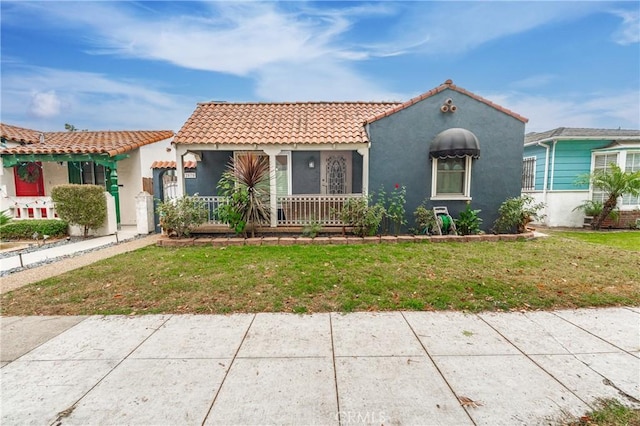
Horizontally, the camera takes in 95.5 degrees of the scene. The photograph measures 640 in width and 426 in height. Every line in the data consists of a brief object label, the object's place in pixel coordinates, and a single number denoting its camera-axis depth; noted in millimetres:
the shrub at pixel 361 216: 8344
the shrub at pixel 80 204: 9281
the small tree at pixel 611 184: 10852
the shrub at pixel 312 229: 8555
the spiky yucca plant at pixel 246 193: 8211
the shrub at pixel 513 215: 8830
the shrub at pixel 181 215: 8281
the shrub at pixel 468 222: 8734
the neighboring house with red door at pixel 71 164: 10391
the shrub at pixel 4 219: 8558
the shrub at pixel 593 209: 11688
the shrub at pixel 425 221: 8875
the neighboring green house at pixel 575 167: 12039
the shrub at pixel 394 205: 8797
